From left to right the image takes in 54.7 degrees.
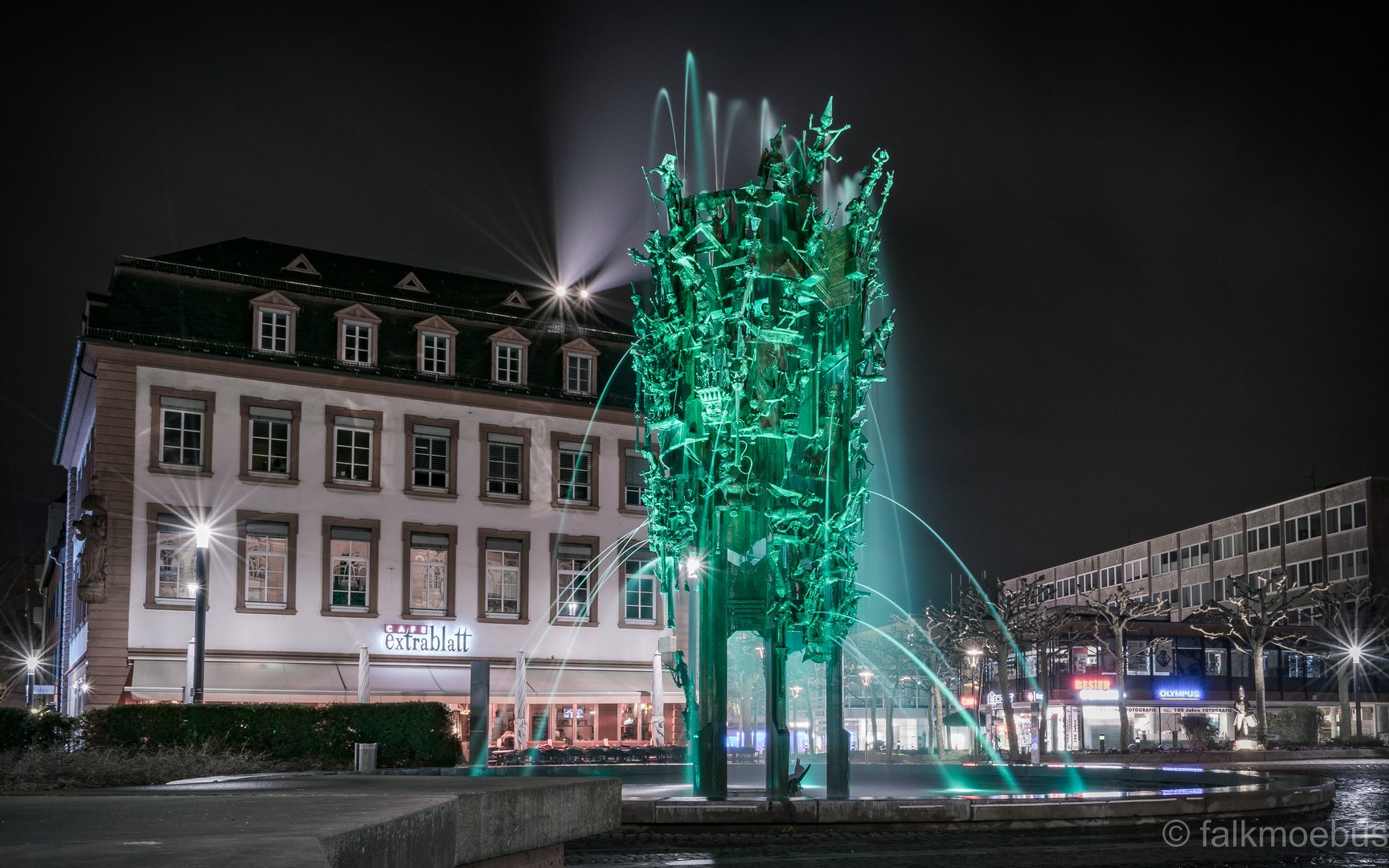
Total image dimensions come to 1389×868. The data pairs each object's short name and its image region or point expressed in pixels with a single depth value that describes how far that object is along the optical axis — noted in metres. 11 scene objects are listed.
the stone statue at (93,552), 37.59
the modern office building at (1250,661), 73.38
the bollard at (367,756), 24.97
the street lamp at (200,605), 28.78
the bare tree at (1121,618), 51.44
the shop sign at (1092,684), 72.62
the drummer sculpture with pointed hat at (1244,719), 57.10
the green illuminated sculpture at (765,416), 18.05
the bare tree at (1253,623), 52.38
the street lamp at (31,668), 55.62
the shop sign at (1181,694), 75.62
